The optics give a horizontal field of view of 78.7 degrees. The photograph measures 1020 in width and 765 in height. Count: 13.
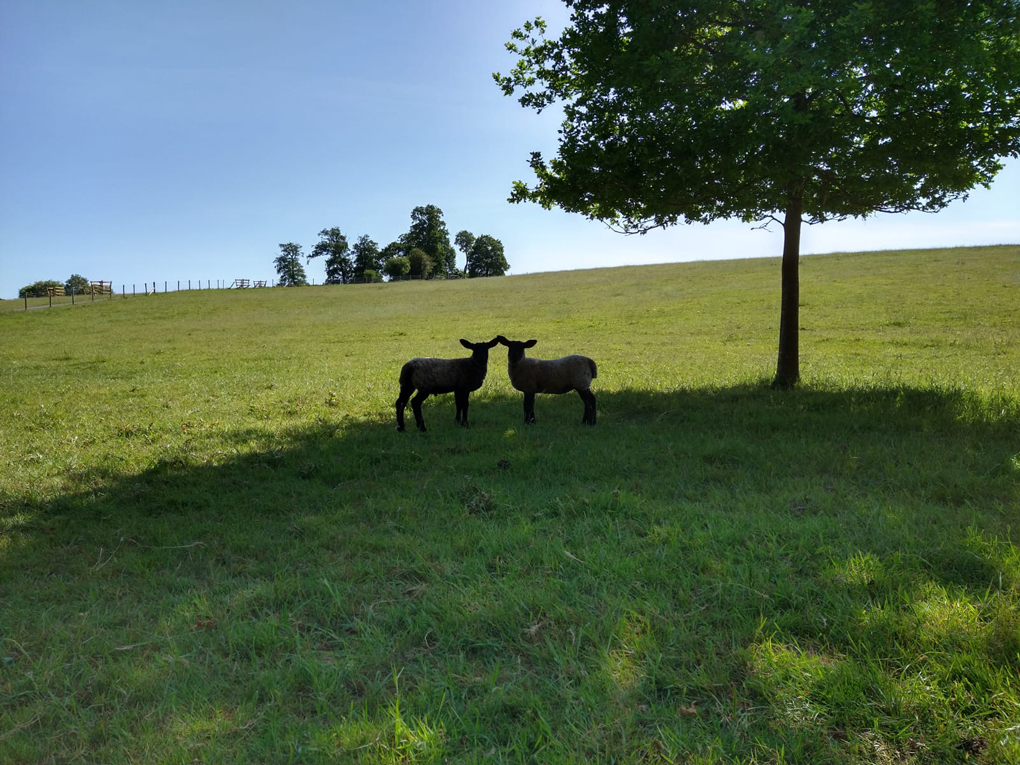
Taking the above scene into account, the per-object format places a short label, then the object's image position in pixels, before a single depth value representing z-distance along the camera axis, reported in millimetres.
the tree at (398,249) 113938
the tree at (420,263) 101500
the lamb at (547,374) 10688
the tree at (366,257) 116125
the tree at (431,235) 110781
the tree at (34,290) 104256
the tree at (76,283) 115000
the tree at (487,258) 114375
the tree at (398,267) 102312
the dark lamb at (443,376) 10359
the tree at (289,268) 127375
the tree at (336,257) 119625
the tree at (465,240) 120312
